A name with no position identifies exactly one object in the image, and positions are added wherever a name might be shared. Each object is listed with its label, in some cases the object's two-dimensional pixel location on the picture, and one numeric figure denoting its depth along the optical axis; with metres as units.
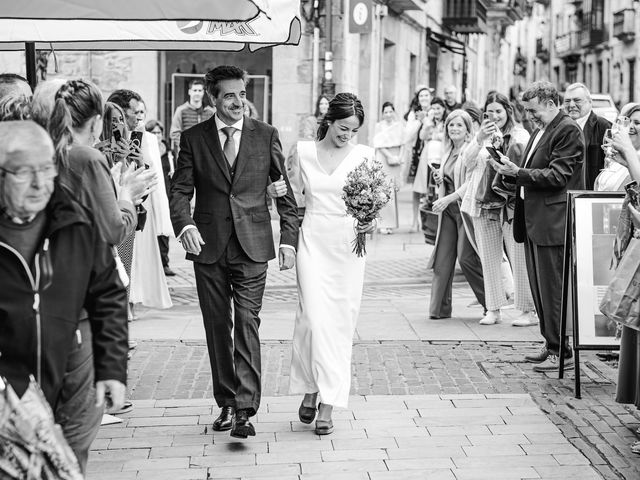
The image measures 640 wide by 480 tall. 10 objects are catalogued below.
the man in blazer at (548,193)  8.02
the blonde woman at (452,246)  10.12
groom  6.36
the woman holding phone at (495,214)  9.75
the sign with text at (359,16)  18.53
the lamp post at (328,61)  18.64
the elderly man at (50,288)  3.68
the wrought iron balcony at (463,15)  37.00
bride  6.53
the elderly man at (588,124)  10.20
